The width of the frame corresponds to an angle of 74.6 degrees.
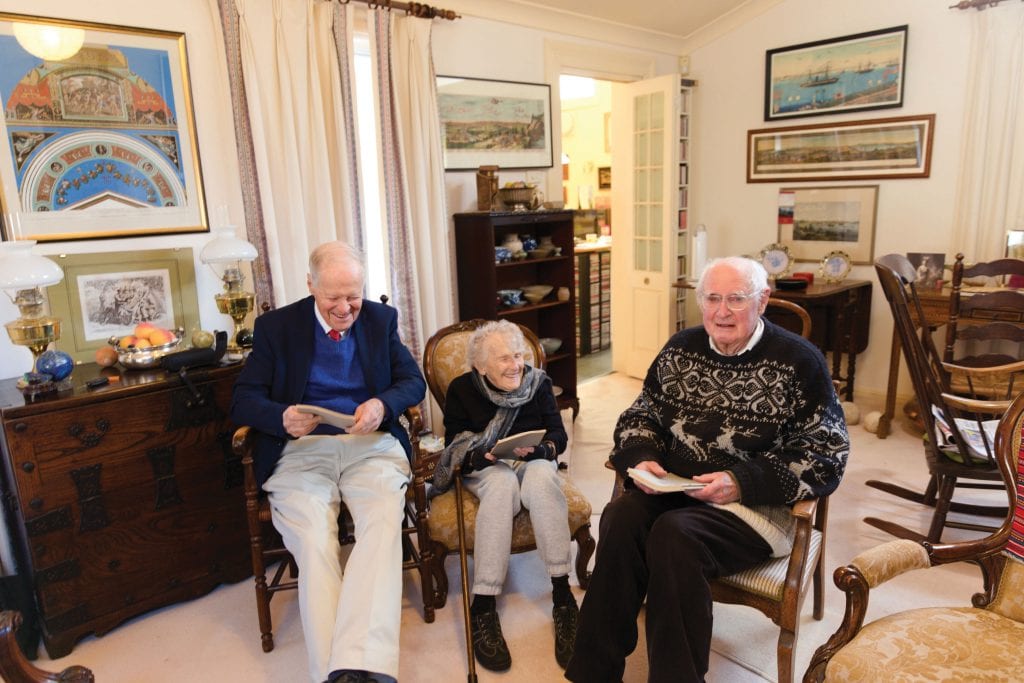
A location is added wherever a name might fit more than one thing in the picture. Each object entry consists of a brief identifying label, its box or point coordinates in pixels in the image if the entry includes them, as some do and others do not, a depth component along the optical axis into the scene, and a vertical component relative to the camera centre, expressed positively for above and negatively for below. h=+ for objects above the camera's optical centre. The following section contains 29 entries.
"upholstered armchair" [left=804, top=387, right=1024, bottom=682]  1.34 -0.91
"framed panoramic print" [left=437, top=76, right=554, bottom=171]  3.68 +0.50
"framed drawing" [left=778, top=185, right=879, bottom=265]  4.28 -0.14
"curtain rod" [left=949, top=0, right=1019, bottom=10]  3.61 +1.02
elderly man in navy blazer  1.90 -0.76
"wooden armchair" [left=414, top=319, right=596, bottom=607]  2.23 -1.04
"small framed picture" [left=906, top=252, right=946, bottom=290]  3.88 -0.42
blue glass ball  2.20 -0.45
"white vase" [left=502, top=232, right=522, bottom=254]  3.80 -0.18
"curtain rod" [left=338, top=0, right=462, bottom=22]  3.19 +0.99
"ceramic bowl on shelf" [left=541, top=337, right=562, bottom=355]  4.12 -0.82
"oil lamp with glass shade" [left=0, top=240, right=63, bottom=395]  2.09 -0.23
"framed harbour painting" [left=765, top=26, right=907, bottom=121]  4.04 +0.78
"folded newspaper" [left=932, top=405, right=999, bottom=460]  2.37 -0.89
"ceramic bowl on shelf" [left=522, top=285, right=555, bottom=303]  4.01 -0.49
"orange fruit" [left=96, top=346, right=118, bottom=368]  2.44 -0.47
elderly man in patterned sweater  1.68 -0.74
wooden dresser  2.13 -0.91
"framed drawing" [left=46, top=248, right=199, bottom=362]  2.54 -0.28
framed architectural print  2.39 +0.32
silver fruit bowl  2.41 -0.47
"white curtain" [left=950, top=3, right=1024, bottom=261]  3.61 +0.31
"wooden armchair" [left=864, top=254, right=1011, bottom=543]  2.40 -0.84
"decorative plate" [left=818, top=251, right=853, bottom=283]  4.30 -0.42
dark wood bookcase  3.66 -0.38
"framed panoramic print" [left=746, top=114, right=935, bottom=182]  4.04 +0.31
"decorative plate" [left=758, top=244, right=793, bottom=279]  4.45 -0.38
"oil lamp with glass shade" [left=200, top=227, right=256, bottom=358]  2.57 -0.24
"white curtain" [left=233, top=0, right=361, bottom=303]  2.85 +0.39
